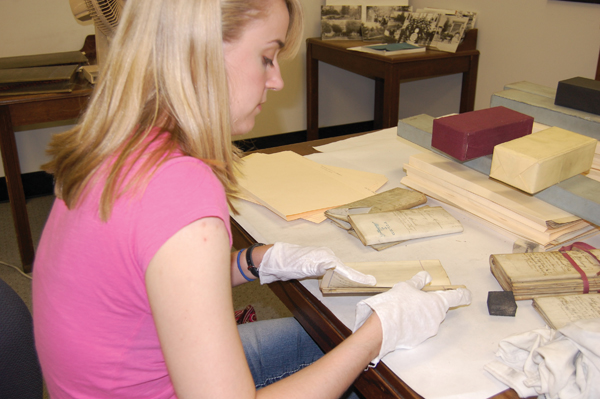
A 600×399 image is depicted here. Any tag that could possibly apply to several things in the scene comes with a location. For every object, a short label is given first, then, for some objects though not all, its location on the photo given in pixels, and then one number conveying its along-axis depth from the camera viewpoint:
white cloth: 0.56
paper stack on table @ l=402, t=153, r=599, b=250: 0.85
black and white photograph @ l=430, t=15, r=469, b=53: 2.59
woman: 0.56
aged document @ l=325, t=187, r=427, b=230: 0.95
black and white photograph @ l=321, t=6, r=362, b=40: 2.99
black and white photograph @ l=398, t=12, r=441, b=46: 2.70
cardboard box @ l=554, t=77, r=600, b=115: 1.01
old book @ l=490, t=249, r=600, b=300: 0.71
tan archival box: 0.82
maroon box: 0.91
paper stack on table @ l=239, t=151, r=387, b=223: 1.00
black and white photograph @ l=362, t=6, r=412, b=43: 2.90
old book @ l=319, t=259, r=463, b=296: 0.73
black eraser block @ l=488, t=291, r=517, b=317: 0.69
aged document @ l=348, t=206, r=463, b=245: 0.86
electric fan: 1.60
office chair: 0.71
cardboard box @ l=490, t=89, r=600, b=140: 1.01
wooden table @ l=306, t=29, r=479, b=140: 2.49
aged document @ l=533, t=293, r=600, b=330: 0.65
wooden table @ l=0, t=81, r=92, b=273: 1.82
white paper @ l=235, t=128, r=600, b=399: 0.59
